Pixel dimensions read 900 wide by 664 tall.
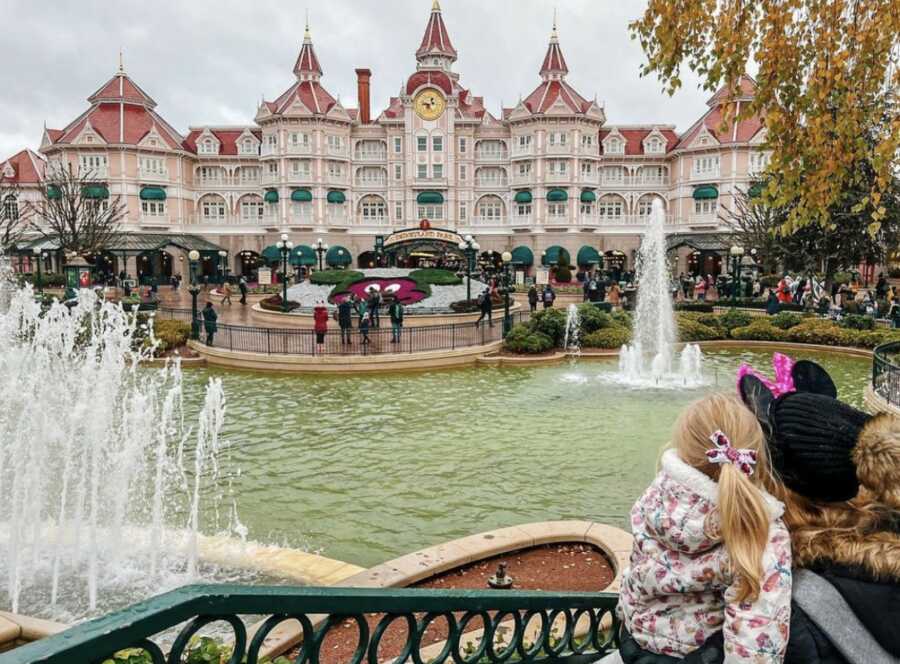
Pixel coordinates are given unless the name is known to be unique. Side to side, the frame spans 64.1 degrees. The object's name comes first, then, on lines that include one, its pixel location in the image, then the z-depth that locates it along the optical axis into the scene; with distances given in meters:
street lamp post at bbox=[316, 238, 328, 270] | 40.73
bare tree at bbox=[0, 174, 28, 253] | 50.19
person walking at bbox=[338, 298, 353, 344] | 24.20
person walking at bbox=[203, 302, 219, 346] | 23.70
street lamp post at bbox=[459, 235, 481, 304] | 31.27
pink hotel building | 60.03
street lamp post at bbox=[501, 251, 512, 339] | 25.42
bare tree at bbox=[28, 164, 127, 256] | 46.66
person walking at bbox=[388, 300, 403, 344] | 24.22
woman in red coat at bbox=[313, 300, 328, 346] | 22.70
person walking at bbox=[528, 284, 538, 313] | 31.73
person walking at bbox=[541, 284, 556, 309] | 33.88
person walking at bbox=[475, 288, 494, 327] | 27.08
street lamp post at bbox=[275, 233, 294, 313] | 33.12
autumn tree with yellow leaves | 7.42
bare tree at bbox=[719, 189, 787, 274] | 36.88
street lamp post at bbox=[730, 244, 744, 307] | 33.31
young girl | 2.40
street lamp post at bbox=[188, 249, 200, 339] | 24.91
